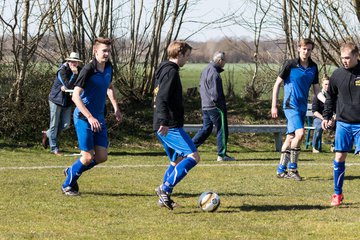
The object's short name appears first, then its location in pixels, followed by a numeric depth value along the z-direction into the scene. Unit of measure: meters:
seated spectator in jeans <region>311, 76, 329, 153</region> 16.30
